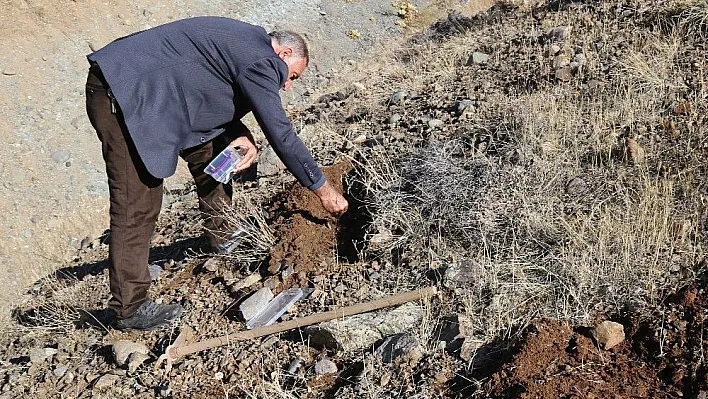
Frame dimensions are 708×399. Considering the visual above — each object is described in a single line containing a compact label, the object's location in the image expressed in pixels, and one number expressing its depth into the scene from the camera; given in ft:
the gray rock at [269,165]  16.58
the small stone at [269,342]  11.05
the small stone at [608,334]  9.18
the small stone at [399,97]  18.77
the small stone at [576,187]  12.27
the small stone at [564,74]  16.85
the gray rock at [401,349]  9.86
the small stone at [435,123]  15.83
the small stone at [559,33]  19.38
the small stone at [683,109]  13.85
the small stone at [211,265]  13.34
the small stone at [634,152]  12.75
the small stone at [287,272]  12.34
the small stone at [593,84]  15.92
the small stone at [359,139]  16.44
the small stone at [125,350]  11.37
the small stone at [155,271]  13.69
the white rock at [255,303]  11.66
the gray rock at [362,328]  10.48
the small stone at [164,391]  10.64
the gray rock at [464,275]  10.86
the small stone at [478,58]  19.93
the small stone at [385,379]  9.62
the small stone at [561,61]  17.70
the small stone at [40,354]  12.07
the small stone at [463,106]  16.31
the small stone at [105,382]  11.00
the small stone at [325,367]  10.21
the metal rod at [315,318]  10.86
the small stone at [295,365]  10.36
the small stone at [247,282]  12.57
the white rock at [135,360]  11.17
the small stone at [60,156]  23.05
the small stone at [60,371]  11.60
